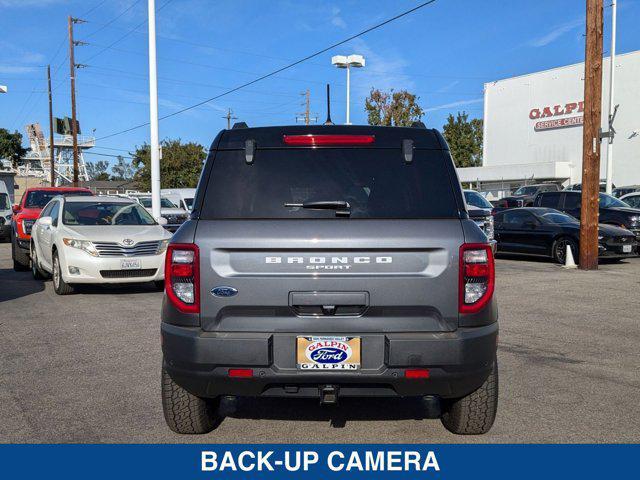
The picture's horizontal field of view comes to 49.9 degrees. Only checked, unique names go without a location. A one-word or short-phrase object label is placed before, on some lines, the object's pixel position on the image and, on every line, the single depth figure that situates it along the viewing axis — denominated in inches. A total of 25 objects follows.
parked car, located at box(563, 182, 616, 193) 1209.3
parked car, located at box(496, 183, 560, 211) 1207.6
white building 1891.0
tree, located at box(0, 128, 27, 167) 3147.1
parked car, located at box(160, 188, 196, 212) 1173.8
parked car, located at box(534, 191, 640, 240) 724.1
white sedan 422.6
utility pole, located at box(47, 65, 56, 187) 2009.8
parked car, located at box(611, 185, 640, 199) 1270.2
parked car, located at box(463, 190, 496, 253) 815.1
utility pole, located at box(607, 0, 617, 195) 1222.3
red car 568.9
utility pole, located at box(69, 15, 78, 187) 1572.3
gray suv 146.7
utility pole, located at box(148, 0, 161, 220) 745.6
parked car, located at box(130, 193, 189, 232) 914.9
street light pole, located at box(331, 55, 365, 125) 1411.2
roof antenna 218.1
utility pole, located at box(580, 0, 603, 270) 589.9
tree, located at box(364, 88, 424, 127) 2199.8
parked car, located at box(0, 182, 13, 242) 1022.4
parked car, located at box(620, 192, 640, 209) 894.9
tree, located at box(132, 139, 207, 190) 2780.5
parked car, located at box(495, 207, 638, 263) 639.8
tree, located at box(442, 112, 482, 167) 2691.9
